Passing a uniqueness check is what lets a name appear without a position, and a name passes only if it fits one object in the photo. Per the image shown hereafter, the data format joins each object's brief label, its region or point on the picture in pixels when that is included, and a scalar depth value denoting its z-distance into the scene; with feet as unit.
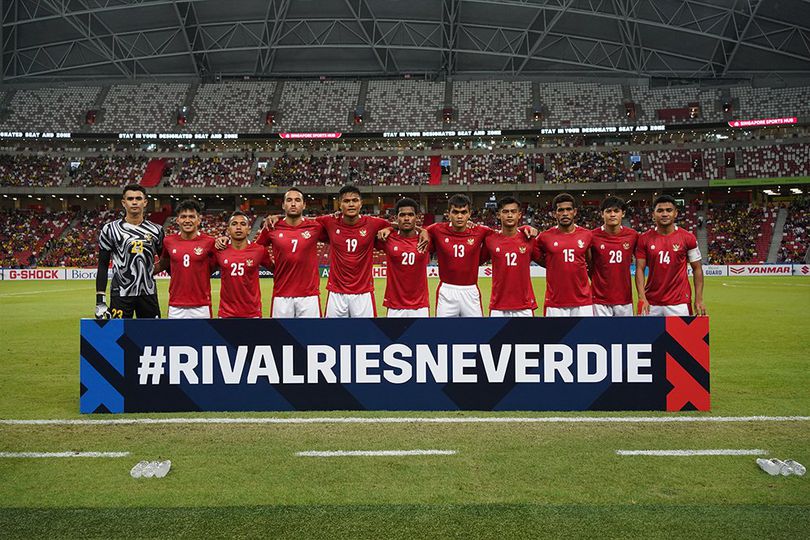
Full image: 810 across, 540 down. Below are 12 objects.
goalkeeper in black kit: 22.62
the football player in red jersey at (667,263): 23.77
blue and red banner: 19.75
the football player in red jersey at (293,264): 23.94
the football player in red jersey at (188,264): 24.81
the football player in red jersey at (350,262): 24.21
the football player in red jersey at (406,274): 24.27
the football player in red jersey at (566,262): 23.85
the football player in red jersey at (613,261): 24.41
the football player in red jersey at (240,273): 24.49
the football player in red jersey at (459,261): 23.75
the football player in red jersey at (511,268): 23.34
